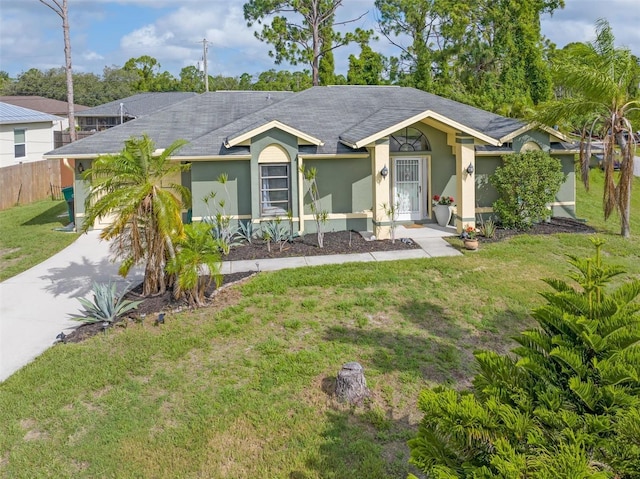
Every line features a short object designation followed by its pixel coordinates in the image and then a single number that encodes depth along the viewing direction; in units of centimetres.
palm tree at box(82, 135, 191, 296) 1073
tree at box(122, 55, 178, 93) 5772
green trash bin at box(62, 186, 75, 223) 2006
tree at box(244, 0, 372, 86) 4166
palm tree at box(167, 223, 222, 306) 1073
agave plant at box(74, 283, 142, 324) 1061
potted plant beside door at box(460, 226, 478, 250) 1481
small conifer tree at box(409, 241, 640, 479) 396
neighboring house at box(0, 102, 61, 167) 2839
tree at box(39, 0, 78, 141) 2548
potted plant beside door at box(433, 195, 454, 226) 1790
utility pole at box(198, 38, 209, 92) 4410
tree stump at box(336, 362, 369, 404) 800
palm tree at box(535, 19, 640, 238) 1528
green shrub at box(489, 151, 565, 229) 1680
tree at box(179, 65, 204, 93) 6047
